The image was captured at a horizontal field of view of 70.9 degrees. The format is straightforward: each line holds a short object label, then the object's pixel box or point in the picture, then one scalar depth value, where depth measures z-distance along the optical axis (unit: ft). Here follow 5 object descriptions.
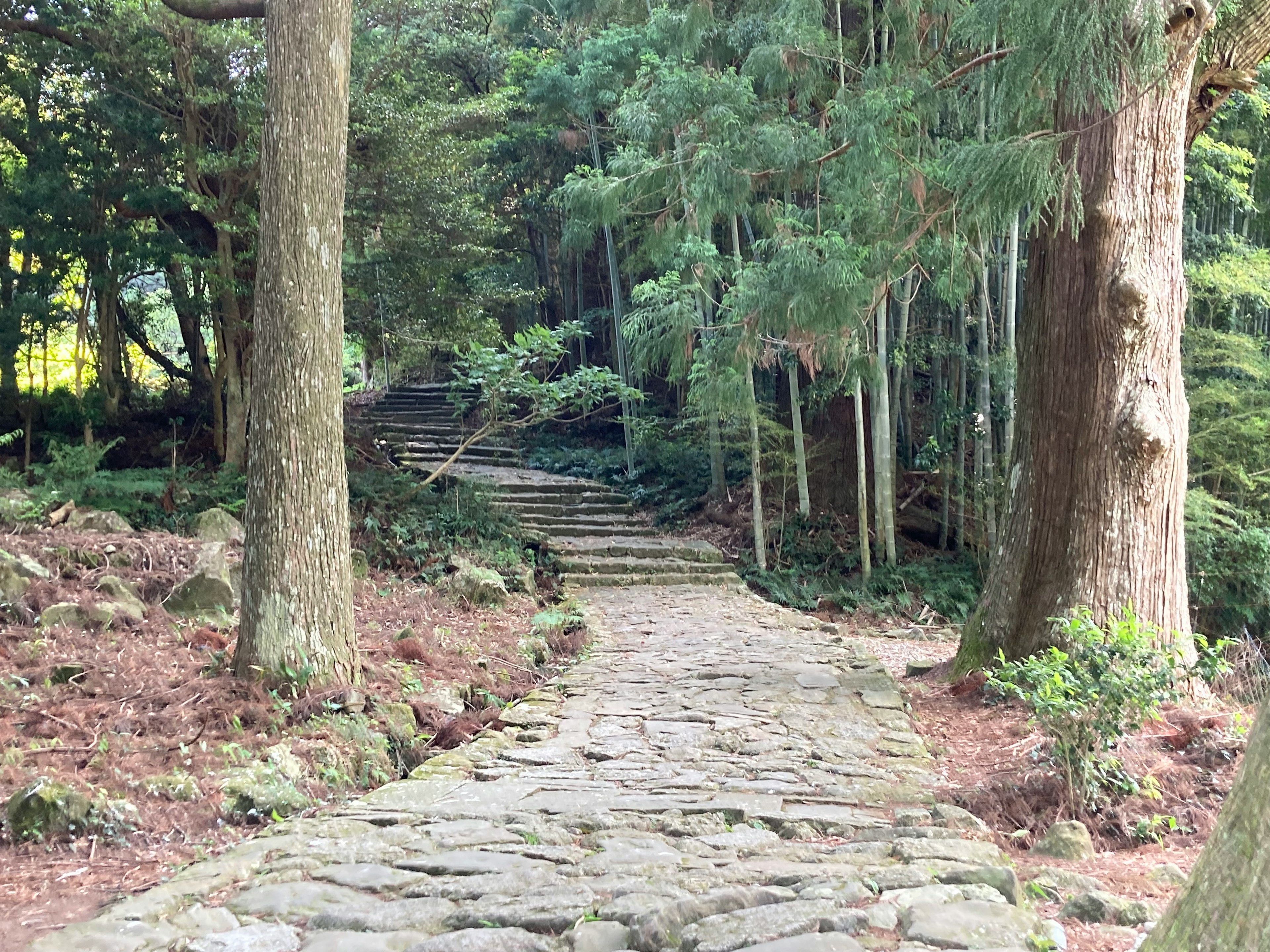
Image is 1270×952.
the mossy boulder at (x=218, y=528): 23.50
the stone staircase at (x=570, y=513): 32.78
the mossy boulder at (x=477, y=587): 24.44
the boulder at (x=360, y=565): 25.05
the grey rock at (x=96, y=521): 22.06
